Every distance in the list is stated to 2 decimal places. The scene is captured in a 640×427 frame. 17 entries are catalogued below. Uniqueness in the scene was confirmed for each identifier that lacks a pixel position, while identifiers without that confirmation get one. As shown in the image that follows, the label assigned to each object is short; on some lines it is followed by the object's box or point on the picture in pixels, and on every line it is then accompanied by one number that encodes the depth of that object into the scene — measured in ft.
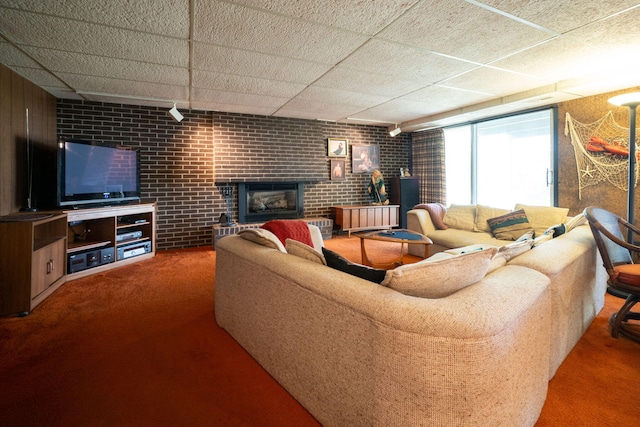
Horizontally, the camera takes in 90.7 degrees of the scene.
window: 15.34
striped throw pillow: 11.82
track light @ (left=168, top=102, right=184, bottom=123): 14.32
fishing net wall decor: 12.30
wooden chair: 6.95
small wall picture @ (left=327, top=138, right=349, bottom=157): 20.15
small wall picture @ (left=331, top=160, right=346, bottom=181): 20.48
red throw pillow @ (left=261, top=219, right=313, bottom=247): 8.77
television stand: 11.44
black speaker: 21.11
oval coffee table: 10.91
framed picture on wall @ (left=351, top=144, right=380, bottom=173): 21.11
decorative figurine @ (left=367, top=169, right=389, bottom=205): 20.63
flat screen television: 11.41
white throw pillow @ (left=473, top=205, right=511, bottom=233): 13.06
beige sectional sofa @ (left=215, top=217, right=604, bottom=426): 3.02
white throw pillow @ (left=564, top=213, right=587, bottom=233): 8.92
